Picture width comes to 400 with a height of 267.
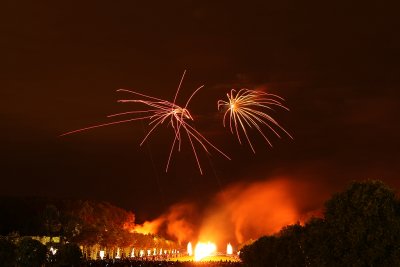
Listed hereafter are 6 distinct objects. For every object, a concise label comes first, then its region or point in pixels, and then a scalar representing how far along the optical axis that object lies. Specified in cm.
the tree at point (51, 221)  9931
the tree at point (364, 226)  2380
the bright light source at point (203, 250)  15762
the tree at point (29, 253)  5706
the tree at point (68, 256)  6247
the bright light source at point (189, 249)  17841
